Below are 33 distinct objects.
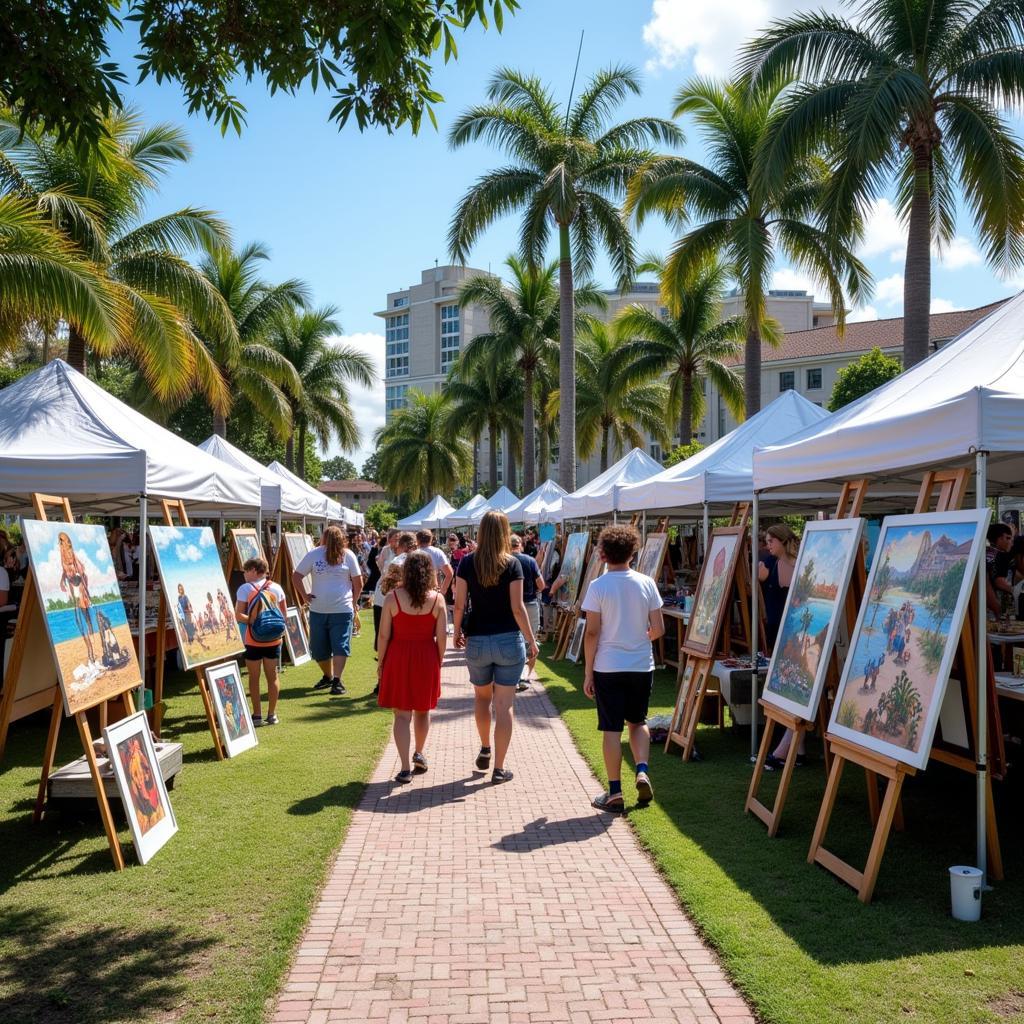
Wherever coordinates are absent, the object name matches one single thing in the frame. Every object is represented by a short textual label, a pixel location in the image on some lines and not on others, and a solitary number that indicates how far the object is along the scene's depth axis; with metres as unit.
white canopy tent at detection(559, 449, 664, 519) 15.52
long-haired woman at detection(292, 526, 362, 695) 10.85
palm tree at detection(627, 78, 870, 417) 21.00
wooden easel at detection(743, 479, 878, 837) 5.85
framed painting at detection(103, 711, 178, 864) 5.49
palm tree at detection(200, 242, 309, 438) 30.86
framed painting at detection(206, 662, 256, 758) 8.16
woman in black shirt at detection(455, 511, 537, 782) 7.14
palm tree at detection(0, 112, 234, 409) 16.00
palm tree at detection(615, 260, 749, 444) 32.38
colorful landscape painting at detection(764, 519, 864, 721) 5.84
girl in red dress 7.15
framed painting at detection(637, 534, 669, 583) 11.90
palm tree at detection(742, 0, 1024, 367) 13.99
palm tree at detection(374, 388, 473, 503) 57.16
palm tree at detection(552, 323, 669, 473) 37.54
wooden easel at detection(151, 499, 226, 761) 8.05
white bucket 4.52
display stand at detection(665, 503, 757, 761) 8.02
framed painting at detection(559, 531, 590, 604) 15.79
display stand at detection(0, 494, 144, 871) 5.50
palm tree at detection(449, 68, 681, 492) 25.44
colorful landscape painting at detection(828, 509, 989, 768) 4.60
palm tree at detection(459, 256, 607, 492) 36.81
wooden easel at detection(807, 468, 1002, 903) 4.71
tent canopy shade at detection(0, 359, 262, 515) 7.77
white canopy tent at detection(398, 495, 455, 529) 36.94
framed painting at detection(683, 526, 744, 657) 8.05
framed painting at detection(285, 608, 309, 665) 14.73
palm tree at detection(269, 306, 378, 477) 41.69
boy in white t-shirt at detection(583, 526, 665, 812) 6.43
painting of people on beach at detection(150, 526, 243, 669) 8.12
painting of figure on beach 5.74
